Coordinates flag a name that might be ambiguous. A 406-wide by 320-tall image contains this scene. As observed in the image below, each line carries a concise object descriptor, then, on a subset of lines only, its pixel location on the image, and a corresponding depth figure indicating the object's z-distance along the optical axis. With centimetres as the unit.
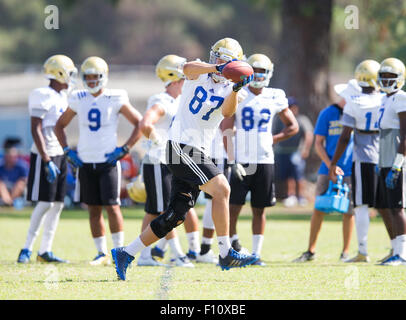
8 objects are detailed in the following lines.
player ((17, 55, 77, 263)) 1773
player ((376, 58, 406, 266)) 1653
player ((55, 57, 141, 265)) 1694
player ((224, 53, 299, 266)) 1714
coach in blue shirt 1828
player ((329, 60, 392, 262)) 1744
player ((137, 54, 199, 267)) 1686
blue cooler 1753
